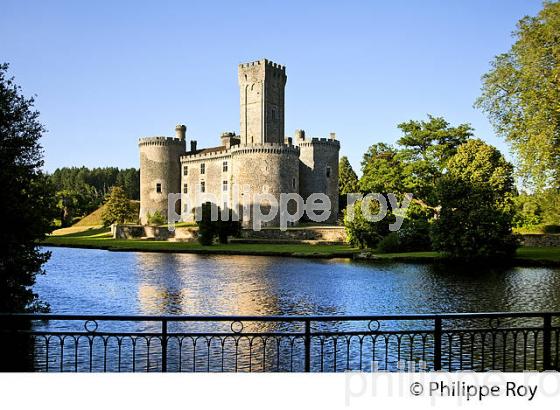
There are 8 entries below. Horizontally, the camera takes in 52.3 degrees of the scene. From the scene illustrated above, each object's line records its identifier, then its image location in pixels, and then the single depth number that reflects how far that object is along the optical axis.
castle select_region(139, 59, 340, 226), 51.97
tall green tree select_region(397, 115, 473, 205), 40.59
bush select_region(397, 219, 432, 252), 34.21
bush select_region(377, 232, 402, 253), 33.75
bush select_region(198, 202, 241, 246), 41.94
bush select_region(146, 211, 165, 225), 60.00
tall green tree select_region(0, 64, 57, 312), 11.12
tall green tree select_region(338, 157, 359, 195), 65.69
